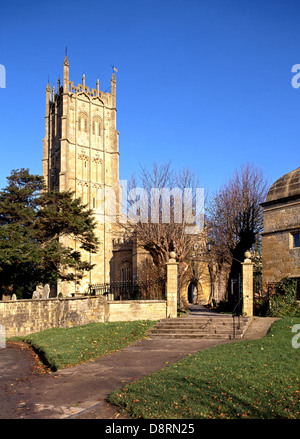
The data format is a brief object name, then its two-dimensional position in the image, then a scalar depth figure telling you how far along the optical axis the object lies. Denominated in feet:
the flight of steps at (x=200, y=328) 47.78
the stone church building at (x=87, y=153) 169.07
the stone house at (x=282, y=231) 60.90
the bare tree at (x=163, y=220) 74.28
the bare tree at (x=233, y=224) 86.15
